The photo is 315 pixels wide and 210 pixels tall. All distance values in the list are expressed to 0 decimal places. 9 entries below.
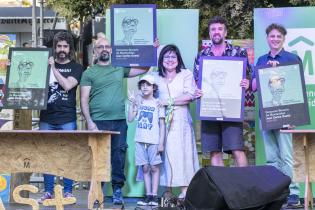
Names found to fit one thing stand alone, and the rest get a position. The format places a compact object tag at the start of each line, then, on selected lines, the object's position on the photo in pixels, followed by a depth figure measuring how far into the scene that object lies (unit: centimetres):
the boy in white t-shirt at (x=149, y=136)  900
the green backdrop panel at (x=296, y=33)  933
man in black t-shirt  903
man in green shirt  912
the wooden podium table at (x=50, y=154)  839
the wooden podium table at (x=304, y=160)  821
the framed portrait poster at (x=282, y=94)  867
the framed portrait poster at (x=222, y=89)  872
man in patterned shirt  883
